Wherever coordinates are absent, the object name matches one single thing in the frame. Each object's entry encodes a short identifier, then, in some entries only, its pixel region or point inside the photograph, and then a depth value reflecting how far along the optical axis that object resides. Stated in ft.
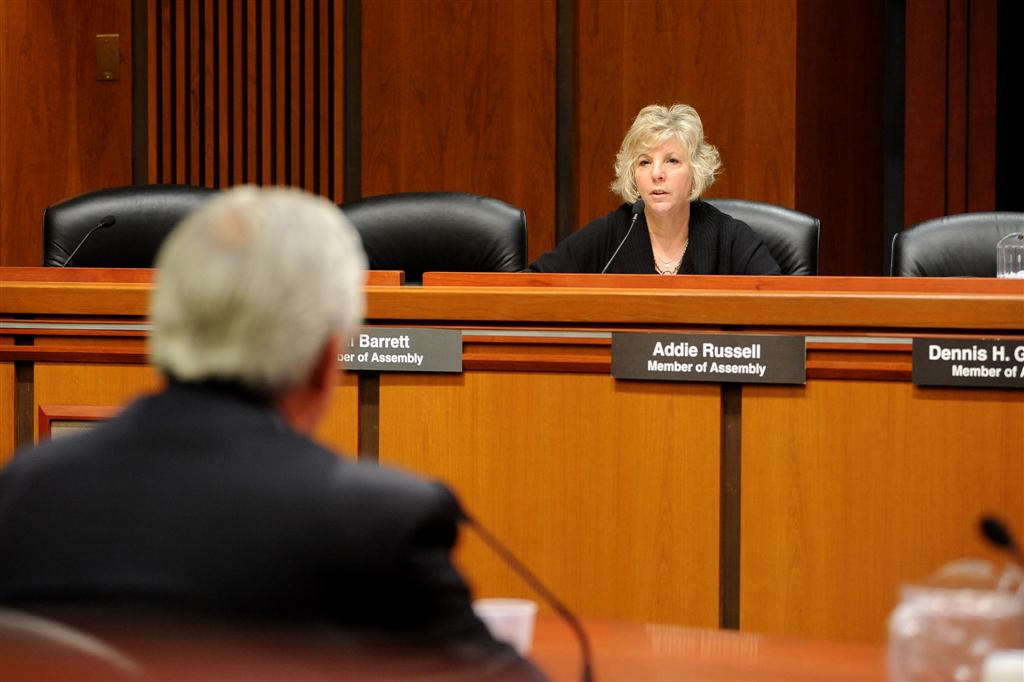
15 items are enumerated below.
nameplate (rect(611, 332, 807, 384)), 17.43
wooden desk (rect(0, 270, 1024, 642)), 16.85
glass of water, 23.98
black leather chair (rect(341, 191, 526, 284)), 24.47
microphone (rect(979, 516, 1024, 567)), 8.13
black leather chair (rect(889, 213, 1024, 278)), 24.39
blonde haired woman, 26.30
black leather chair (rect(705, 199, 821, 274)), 25.18
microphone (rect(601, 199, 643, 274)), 27.14
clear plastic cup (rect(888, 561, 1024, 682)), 8.00
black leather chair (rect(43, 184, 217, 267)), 25.30
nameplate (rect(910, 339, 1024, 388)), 16.63
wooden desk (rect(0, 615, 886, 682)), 6.58
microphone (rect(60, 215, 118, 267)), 23.52
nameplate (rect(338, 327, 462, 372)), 18.37
